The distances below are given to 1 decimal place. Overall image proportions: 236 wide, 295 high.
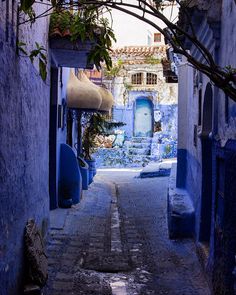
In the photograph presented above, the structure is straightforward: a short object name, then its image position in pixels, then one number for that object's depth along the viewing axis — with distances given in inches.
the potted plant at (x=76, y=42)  175.2
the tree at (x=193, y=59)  125.5
